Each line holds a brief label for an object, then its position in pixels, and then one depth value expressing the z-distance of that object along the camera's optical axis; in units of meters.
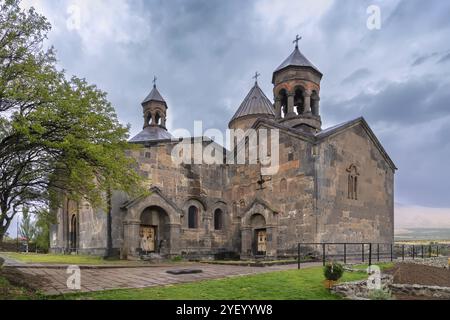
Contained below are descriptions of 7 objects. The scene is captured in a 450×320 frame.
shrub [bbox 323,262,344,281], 8.83
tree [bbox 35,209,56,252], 32.25
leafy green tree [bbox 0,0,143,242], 8.88
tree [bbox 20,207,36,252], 35.63
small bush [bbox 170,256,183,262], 18.89
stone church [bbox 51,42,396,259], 18.08
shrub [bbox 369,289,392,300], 7.75
